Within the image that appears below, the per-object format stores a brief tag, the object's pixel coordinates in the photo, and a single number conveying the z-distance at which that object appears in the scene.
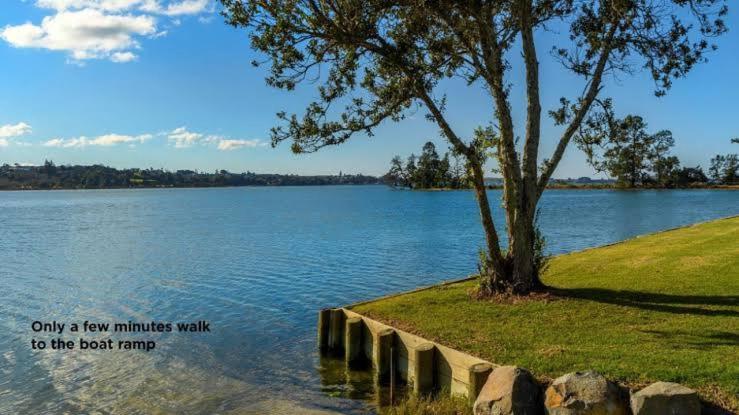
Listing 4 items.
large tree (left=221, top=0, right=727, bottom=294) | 14.52
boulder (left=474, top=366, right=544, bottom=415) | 8.95
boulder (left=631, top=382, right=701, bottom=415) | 7.85
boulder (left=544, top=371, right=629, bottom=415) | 8.31
